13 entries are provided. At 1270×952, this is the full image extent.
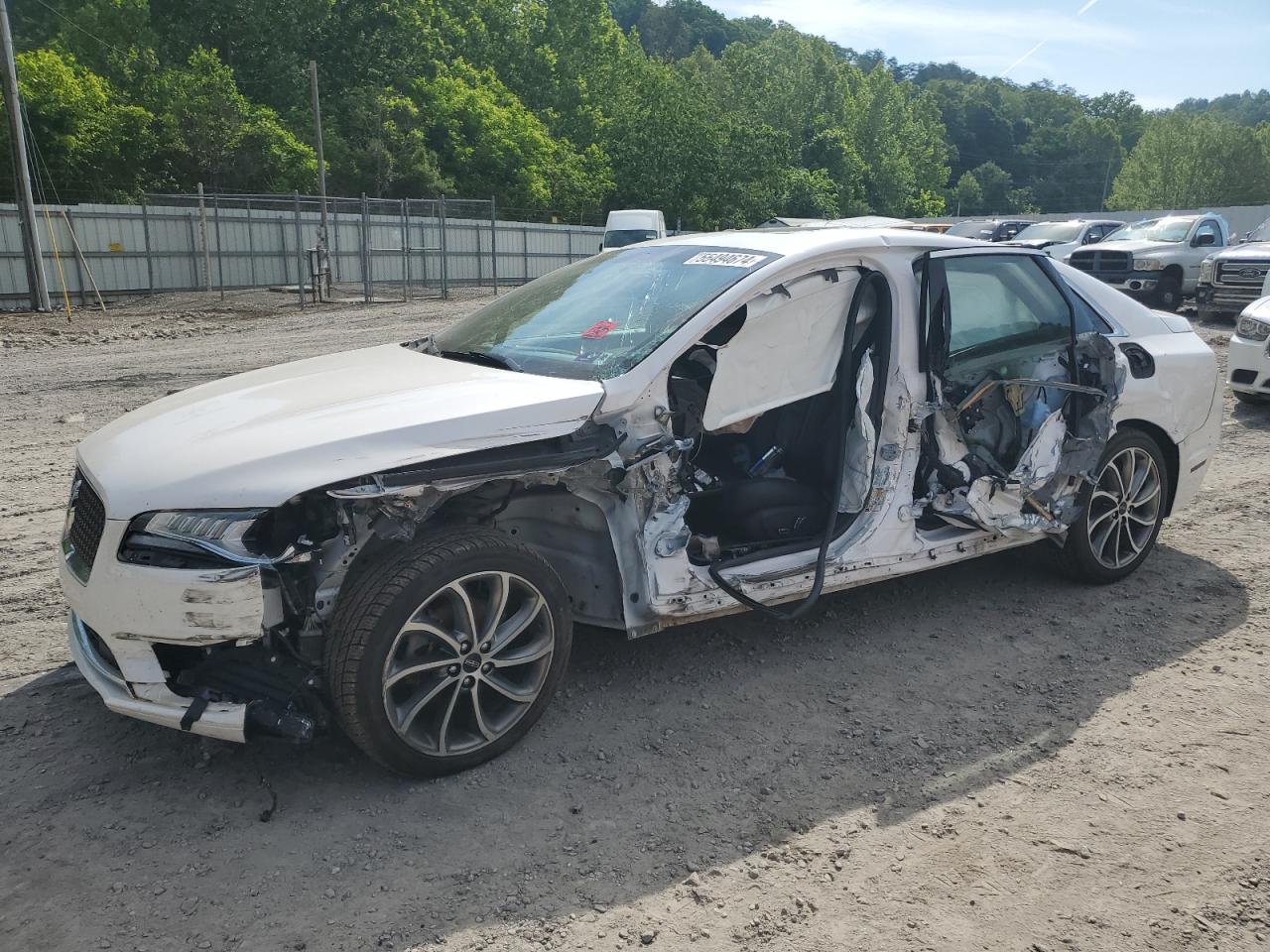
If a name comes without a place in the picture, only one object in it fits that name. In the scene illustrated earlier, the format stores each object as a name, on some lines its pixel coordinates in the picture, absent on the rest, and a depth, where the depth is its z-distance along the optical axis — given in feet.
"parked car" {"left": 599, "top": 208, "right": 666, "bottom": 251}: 86.48
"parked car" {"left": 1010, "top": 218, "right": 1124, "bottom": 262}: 71.56
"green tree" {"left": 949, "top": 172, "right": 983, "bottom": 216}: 370.32
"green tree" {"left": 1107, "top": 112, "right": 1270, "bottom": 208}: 255.29
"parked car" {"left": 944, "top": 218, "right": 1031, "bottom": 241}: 92.63
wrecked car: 9.83
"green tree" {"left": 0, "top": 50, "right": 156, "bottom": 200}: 85.46
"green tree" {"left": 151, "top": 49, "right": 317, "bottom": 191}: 102.83
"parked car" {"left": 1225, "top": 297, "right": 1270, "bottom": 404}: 30.45
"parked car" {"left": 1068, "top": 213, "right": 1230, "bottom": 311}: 61.98
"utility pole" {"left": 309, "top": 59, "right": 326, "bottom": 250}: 92.03
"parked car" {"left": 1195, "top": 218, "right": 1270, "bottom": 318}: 51.55
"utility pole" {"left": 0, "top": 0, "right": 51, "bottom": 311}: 59.98
